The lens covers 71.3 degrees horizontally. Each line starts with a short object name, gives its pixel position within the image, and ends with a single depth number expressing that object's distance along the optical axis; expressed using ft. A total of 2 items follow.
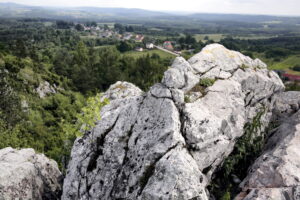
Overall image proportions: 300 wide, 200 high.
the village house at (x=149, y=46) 500.57
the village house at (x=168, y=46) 501.64
